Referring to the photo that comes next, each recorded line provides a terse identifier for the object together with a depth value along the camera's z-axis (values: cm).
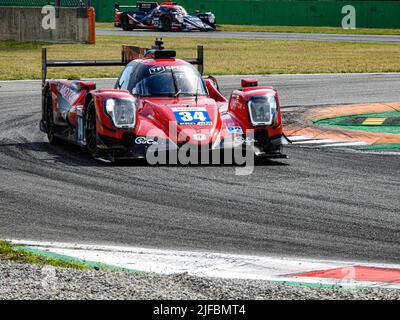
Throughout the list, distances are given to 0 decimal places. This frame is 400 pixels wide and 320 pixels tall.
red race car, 1220
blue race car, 4862
